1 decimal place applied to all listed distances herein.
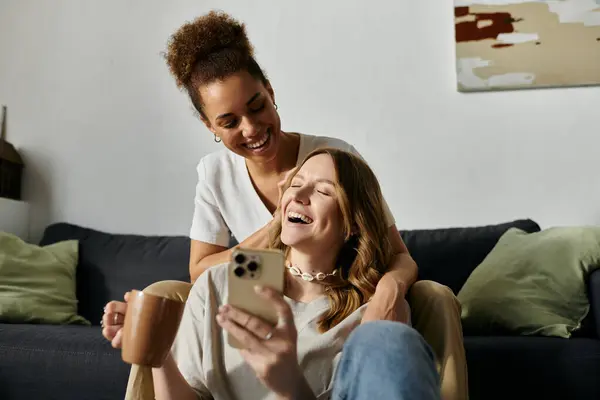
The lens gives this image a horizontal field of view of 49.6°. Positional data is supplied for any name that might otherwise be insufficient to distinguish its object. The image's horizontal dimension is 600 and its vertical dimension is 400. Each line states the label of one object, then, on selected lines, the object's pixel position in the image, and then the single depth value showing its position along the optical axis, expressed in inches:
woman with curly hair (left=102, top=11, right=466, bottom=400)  48.7
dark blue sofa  60.5
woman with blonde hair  34.4
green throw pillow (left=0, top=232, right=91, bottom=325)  82.6
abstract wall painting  91.7
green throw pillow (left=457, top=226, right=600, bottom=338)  67.4
